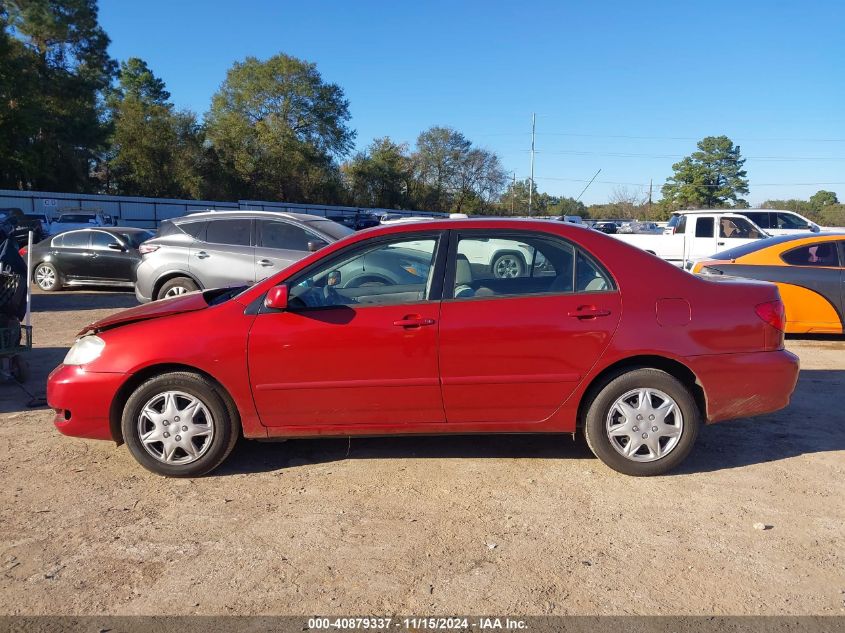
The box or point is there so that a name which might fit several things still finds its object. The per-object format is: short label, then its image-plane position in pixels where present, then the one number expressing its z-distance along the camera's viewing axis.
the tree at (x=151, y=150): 52.25
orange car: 8.53
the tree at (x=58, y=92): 43.72
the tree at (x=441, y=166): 64.88
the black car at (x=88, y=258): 13.31
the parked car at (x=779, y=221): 17.23
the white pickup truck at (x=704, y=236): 15.39
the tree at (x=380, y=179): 67.69
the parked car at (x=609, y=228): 26.69
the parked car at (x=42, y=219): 29.73
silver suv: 9.62
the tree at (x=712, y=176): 66.75
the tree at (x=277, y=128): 59.31
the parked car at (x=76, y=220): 28.58
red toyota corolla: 4.20
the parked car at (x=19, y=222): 19.70
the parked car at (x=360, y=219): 40.66
